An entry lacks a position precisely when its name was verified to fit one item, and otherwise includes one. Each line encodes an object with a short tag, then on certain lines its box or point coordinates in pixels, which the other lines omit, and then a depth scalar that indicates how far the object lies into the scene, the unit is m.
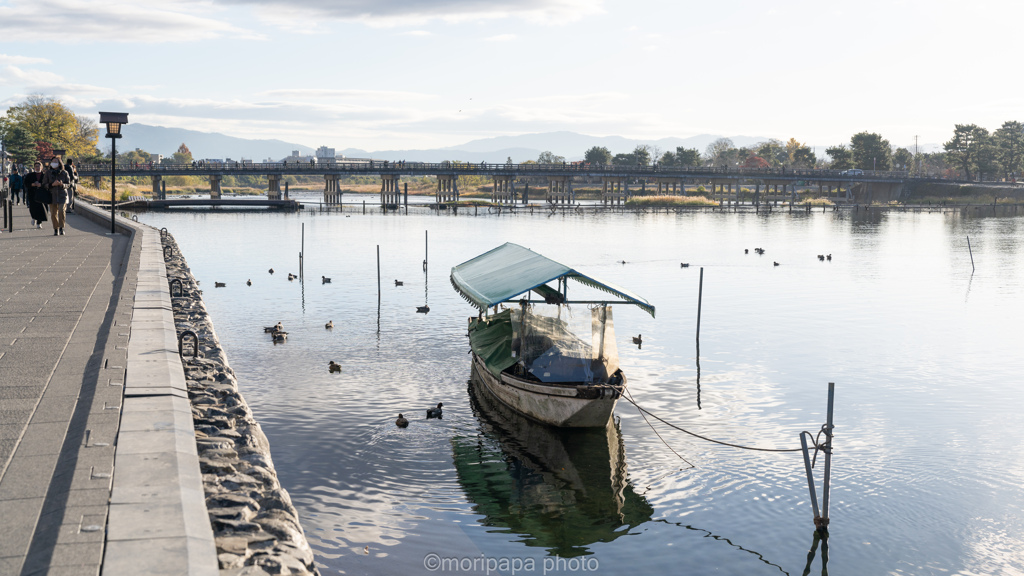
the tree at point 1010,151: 182.12
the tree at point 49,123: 155.25
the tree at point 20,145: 130.75
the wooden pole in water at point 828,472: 15.76
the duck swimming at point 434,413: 23.97
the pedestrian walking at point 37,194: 35.97
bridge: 147.88
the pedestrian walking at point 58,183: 34.56
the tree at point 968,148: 183.00
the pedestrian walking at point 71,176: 36.66
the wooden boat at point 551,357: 21.86
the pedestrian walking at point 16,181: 48.19
